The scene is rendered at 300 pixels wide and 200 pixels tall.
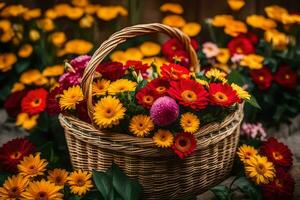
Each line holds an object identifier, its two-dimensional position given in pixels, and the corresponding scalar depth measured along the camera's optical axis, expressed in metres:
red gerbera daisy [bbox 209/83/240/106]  1.45
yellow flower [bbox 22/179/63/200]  1.42
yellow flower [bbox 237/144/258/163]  1.61
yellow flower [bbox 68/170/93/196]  1.46
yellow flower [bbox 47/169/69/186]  1.53
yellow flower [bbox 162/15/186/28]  2.39
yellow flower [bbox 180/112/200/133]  1.39
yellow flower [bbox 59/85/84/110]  1.50
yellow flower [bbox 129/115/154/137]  1.40
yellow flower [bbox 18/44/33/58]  2.34
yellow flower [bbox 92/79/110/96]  1.51
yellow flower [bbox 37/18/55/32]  2.43
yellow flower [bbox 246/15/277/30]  2.33
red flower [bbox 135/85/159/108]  1.42
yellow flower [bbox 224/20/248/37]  2.29
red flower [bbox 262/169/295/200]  1.53
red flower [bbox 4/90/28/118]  2.00
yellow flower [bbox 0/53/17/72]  2.31
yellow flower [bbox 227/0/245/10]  2.39
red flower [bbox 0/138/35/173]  1.63
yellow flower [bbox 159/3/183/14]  2.39
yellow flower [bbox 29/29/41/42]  2.36
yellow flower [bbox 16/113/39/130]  2.00
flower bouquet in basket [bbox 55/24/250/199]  1.41
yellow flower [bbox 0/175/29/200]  1.46
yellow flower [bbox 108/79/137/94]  1.49
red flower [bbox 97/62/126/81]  1.58
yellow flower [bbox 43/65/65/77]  2.13
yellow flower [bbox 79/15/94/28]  2.40
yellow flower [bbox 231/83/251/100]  1.54
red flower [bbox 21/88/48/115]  1.79
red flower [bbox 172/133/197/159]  1.38
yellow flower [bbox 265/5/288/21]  2.37
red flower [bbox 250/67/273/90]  2.04
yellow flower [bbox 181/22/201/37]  2.38
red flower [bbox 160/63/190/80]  1.51
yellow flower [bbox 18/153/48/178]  1.52
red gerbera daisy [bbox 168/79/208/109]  1.41
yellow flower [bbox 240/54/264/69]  2.07
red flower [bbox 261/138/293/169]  1.64
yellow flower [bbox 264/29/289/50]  2.27
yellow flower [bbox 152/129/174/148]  1.38
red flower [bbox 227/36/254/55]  2.24
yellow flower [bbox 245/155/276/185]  1.54
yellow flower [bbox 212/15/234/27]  2.34
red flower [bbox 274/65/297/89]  2.10
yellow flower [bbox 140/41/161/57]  2.32
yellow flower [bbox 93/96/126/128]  1.40
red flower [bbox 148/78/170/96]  1.46
